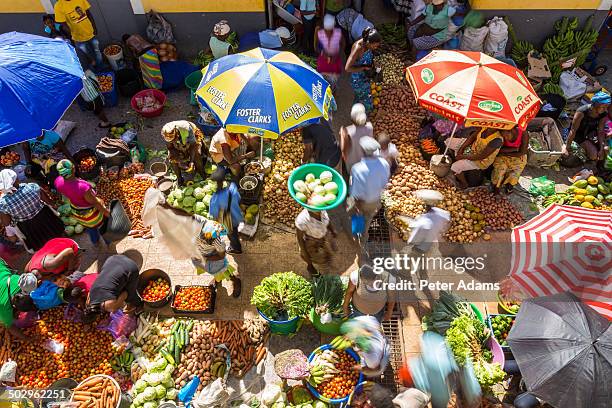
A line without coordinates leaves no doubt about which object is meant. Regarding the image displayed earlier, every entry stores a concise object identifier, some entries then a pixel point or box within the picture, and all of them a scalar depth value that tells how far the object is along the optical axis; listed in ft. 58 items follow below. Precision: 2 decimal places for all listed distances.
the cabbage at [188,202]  26.25
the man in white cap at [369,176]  21.54
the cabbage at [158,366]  19.98
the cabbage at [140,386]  19.43
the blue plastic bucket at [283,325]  20.93
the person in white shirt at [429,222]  20.10
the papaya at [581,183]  27.35
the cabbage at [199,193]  26.48
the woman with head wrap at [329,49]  28.86
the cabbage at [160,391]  19.27
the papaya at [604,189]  26.97
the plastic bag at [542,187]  27.81
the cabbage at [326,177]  22.26
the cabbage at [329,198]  21.16
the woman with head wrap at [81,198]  21.62
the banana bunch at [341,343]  19.76
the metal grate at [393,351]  20.48
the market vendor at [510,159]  25.42
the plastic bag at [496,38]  32.78
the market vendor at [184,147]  24.62
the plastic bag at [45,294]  20.66
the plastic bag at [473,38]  32.65
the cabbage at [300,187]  21.68
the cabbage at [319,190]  21.72
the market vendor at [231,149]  24.66
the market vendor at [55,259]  19.92
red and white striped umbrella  17.70
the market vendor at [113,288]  19.42
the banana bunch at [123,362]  20.65
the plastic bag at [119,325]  21.09
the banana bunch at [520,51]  34.50
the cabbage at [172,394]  19.56
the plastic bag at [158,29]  33.53
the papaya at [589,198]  26.43
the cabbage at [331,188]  21.71
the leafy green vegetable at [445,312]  20.70
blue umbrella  20.98
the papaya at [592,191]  26.94
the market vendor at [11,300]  19.75
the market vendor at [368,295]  18.51
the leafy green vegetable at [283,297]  20.89
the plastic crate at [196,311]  22.13
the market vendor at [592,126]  27.91
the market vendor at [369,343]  17.83
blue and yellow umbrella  21.22
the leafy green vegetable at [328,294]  20.97
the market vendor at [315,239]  20.90
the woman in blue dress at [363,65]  28.53
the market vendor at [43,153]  27.04
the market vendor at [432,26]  32.14
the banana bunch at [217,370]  20.43
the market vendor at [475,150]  24.98
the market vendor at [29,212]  21.63
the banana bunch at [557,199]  26.94
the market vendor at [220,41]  29.76
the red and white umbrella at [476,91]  22.80
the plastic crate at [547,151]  28.89
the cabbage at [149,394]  19.11
